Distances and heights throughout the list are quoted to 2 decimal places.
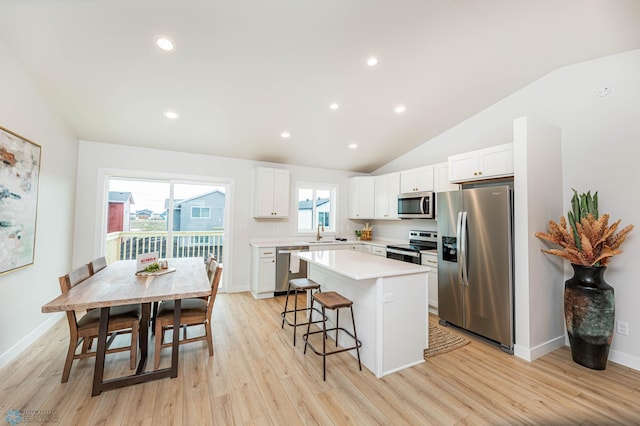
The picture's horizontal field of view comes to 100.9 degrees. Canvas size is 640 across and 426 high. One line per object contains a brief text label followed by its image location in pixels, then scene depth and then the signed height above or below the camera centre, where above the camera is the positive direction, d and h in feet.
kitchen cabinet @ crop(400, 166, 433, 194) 13.82 +2.35
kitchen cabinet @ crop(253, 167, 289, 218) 15.62 +1.62
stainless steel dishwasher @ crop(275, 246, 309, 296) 14.98 -2.75
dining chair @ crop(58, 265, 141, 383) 6.93 -2.94
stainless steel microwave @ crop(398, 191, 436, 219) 13.43 +0.91
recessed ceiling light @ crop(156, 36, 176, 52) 7.52 +5.05
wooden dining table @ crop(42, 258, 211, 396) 6.21 -1.93
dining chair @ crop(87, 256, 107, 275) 8.91 -1.72
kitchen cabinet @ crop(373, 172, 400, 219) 15.98 +1.69
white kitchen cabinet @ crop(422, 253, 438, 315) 12.13 -2.61
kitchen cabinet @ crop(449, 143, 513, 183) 9.79 +2.38
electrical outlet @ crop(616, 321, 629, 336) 8.38 -3.26
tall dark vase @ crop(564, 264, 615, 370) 7.86 -2.76
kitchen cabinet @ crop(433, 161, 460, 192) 12.86 +2.18
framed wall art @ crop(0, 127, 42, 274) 7.39 +0.52
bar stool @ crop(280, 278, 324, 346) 9.43 -2.34
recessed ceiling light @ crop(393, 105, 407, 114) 11.73 +5.10
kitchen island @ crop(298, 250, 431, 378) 7.50 -2.67
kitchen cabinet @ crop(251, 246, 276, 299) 14.55 -2.92
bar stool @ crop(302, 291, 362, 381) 7.51 -2.41
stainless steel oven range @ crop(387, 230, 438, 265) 12.98 -1.30
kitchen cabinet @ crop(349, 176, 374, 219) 17.78 +1.67
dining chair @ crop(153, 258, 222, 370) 7.70 -2.95
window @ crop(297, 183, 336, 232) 17.97 +0.96
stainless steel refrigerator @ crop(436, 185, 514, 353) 9.01 -1.41
